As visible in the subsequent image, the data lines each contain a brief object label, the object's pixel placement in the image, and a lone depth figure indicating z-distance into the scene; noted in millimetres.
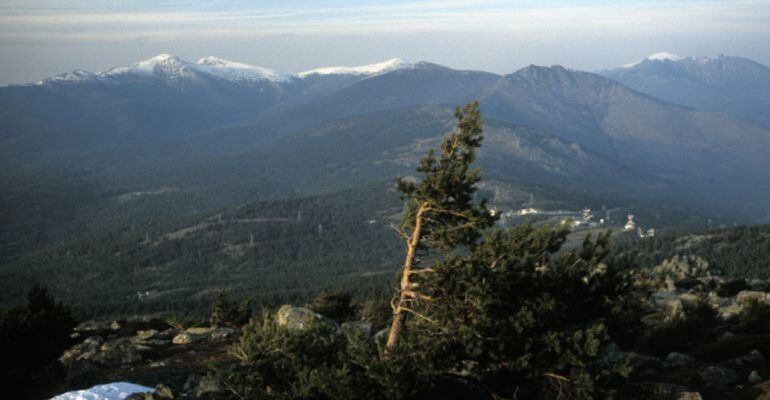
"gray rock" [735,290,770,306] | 40669
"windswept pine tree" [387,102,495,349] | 26250
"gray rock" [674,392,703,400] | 25547
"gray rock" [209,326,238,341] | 44250
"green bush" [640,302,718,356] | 34750
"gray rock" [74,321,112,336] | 49562
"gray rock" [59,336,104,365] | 37531
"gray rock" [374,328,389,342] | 28831
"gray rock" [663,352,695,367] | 31322
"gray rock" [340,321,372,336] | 37912
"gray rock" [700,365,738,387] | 27719
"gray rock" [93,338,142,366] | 35594
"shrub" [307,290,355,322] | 51812
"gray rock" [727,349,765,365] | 29416
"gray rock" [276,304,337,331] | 38219
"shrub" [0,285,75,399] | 31581
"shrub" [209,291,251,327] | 53719
